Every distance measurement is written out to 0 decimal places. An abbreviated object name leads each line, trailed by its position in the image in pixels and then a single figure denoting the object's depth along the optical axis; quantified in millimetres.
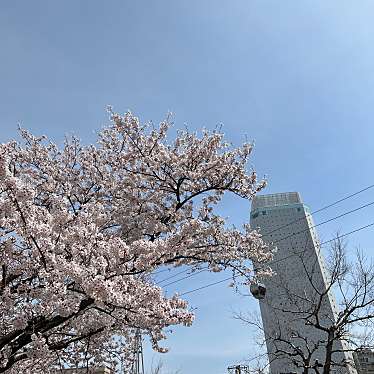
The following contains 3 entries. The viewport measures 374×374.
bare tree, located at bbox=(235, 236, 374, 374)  9898
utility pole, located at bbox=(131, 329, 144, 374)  8709
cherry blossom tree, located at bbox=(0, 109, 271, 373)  4887
